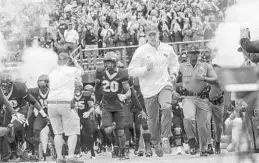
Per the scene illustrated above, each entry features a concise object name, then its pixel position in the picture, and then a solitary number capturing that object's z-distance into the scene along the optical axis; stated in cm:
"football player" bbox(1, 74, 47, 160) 1567
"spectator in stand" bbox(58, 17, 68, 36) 2750
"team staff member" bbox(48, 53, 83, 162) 1360
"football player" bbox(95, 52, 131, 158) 1544
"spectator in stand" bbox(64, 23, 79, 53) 2632
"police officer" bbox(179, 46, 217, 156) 1477
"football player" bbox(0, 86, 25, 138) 1269
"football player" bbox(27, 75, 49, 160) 1708
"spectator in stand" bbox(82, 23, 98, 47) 2712
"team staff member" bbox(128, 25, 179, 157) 1407
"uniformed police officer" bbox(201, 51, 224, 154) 1525
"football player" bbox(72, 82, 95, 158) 1855
